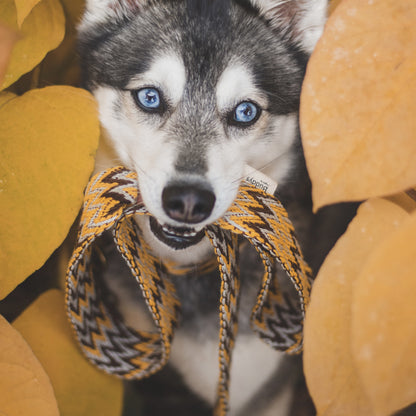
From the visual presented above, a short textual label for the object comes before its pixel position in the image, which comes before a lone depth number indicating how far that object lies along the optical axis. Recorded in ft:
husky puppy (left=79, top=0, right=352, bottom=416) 2.13
